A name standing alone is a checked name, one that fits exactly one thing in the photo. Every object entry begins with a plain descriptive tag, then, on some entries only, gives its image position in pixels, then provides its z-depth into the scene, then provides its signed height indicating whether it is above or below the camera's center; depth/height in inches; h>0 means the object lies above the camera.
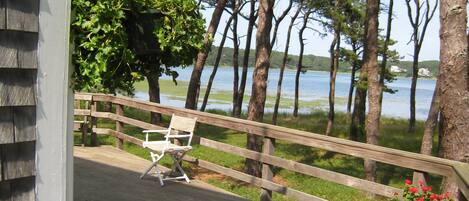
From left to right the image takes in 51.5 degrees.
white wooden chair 205.0 -38.9
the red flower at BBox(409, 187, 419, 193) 124.3 -30.8
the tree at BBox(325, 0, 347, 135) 848.9 +67.8
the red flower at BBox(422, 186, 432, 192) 121.7 -29.8
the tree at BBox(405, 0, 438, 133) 789.9 +65.3
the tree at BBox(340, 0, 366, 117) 869.2 +59.7
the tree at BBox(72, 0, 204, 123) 90.5 +2.8
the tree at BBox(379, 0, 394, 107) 693.8 +45.3
